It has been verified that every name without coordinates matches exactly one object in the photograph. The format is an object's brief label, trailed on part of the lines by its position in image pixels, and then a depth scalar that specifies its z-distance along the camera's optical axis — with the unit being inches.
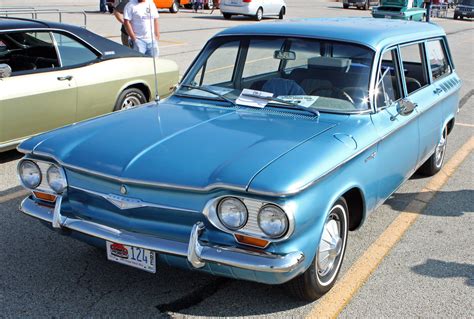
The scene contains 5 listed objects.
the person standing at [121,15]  390.0
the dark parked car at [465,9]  1414.4
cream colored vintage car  224.2
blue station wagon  115.2
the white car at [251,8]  962.1
